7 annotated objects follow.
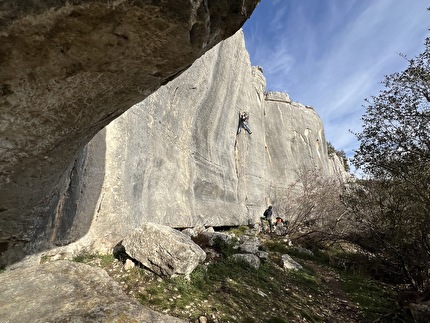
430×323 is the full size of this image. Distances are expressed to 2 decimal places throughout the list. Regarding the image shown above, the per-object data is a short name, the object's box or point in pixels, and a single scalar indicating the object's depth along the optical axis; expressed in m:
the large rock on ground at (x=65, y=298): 3.85
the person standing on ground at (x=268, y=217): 21.14
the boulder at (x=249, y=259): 9.73
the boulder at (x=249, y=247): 10.98
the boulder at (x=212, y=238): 10.92
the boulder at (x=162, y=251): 7.16
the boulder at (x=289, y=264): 11.38
